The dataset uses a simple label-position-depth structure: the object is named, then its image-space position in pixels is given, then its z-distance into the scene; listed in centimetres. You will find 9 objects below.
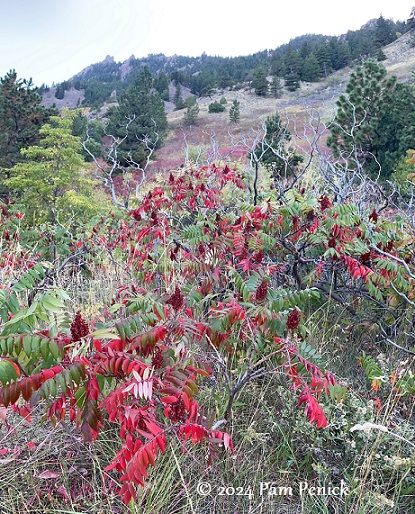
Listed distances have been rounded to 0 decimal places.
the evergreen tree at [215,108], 3522
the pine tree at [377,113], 1111
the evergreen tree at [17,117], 1431
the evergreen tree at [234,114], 3014
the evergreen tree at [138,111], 2137
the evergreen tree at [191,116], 3142
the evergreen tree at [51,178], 974
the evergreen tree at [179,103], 4160
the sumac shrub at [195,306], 123
